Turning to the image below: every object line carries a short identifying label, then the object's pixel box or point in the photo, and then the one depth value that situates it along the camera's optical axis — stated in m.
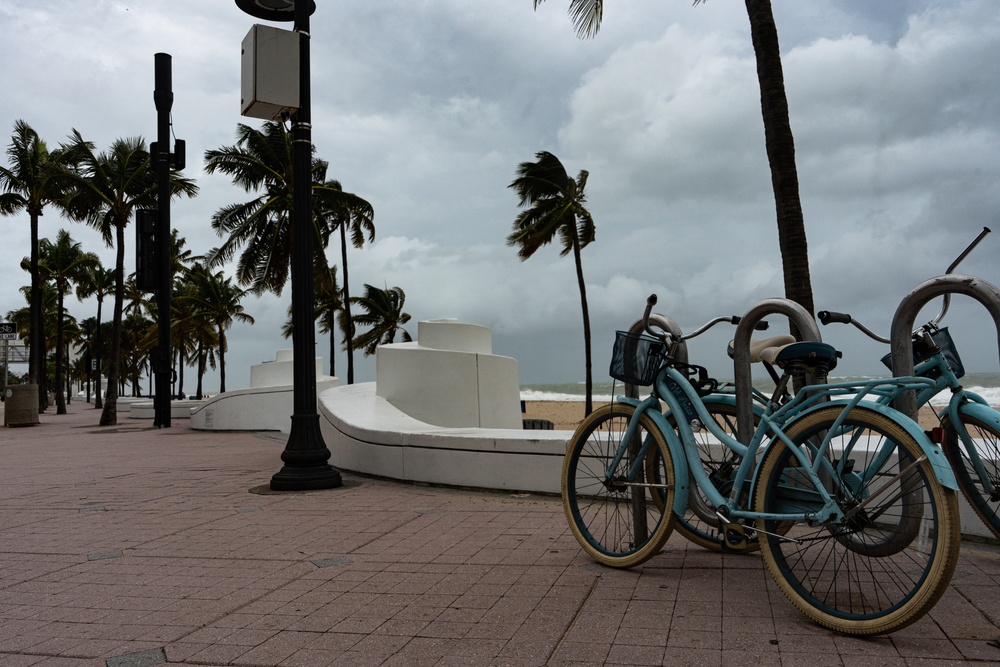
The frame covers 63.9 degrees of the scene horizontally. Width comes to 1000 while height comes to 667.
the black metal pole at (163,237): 19.08
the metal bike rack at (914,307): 3.27
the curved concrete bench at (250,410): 18.91
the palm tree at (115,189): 25.25
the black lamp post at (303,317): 7.83
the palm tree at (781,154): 7.89
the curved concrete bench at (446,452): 6.53
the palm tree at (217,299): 54.97
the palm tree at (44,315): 46.89
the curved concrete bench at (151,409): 27.33
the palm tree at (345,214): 29.23
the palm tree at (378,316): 51.00
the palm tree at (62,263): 43.47
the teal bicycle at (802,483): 2.93
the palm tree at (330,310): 47.81
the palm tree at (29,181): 30.19
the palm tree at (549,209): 32.81
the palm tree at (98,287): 48.12
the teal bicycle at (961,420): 3.40
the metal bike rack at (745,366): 3.90
